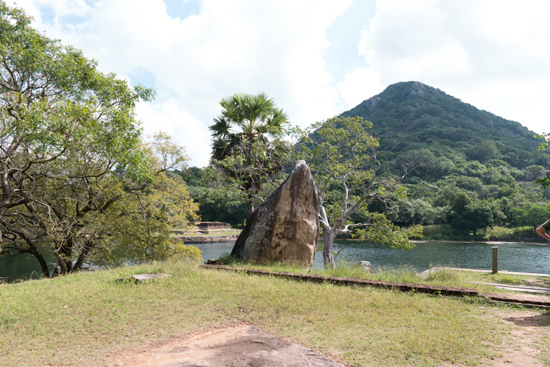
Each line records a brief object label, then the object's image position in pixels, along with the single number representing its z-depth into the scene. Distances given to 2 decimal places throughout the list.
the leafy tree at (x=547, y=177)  9.60
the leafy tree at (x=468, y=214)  37.03
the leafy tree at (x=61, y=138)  7.40
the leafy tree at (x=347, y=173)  11.87
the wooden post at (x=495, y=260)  11.42
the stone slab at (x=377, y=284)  5.88
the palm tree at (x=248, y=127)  13.99
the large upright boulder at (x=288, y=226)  9.66
